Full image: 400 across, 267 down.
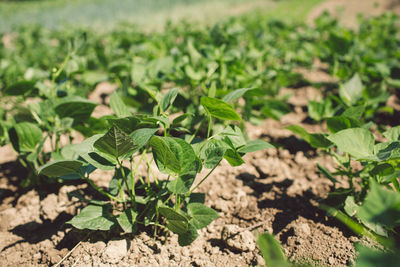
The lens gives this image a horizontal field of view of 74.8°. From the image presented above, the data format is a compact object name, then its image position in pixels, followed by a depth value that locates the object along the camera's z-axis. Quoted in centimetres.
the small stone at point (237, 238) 100
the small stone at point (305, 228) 104
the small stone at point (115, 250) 93
